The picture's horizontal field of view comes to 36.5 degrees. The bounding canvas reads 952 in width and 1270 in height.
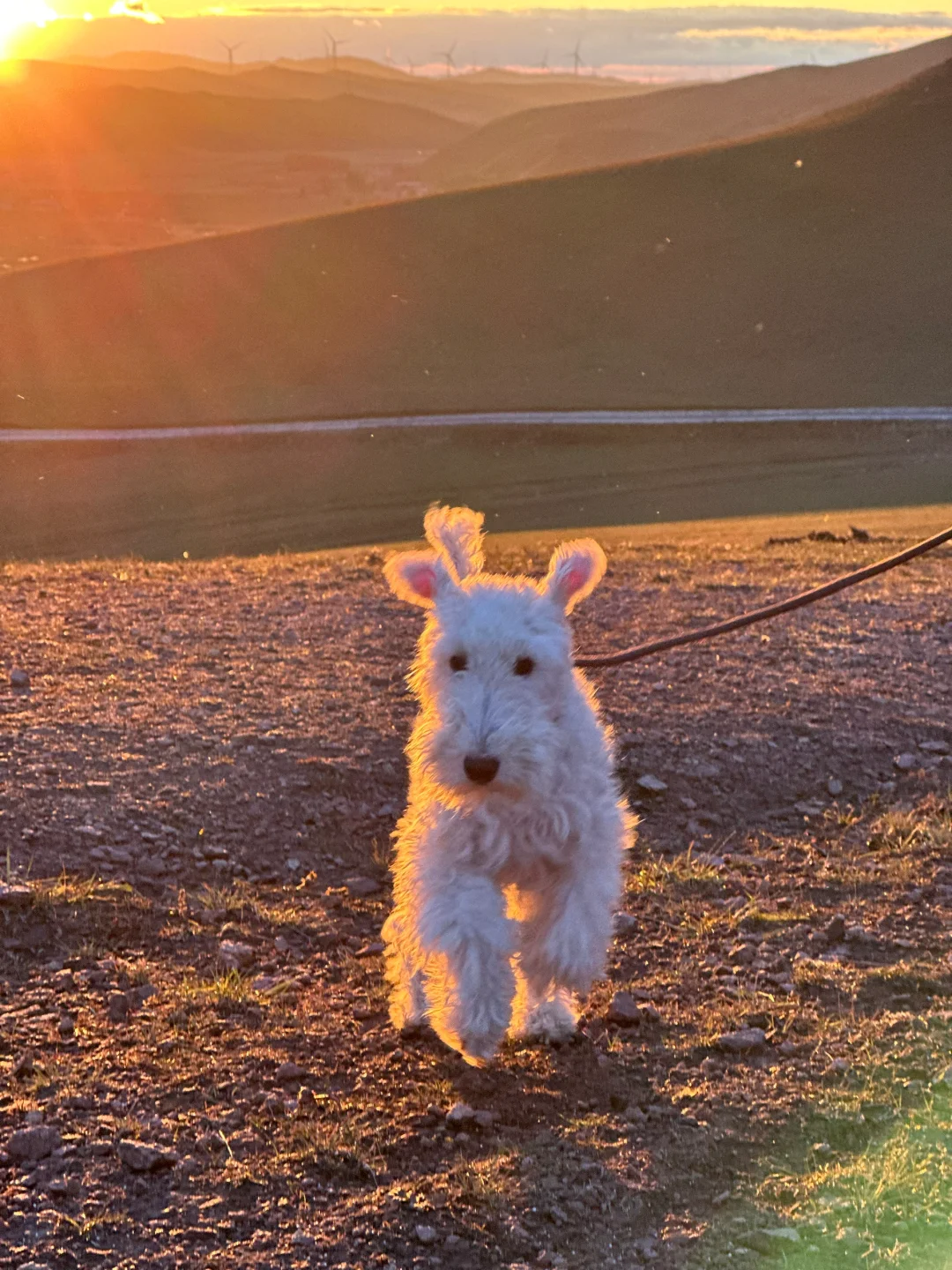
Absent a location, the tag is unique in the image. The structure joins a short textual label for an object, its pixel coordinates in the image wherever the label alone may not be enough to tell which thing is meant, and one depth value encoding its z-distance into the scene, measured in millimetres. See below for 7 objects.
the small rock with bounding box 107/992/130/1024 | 5562
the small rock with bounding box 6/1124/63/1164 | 4602
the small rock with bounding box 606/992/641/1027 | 5648
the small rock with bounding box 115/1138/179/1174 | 4531
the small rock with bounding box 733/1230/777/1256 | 4145
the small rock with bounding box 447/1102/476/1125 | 4898
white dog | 4449
